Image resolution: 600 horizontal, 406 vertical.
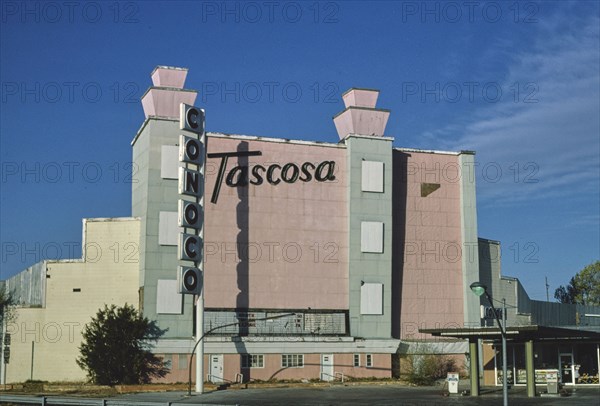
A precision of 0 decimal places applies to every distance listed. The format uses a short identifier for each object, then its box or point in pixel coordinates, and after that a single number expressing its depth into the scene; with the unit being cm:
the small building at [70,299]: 6122
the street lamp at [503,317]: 3170
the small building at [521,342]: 5088
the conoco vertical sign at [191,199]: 5769
